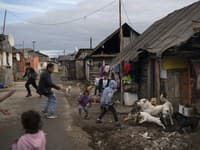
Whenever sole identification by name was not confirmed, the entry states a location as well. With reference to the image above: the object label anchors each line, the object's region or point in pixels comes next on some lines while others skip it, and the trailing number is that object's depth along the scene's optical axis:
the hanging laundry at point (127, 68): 10.78
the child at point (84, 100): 8.35
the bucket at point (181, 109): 7.34
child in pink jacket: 2.79
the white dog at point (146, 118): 7.00
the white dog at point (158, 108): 7.24
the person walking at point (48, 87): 8.01
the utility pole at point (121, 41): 10.66
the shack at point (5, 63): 17.93
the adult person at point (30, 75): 12.42
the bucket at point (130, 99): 10.47
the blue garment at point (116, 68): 12.30
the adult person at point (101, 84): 11.26
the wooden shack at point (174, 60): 7.01
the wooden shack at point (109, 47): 18.88
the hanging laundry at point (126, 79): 10.92
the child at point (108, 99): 7.37
